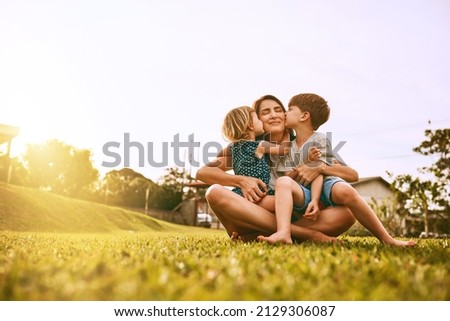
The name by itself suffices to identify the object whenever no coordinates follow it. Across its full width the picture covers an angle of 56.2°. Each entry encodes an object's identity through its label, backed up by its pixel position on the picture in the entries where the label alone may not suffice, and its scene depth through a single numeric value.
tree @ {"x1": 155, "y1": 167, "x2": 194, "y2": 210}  40.00
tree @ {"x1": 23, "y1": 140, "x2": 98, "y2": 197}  42.78
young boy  3.55
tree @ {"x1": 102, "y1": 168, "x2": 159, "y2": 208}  39.47
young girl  4.03
